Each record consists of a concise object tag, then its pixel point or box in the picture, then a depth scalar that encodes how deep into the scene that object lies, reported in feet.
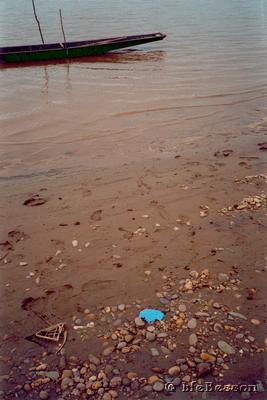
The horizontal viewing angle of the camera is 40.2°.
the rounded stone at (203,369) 10.11
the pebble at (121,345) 11.05
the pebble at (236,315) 11.79
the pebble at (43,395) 9.82
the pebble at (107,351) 10.87
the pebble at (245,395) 9.56
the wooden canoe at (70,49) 55.31
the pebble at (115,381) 10.02
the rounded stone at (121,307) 12.44
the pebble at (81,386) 9.93
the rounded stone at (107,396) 9.70
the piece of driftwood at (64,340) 11.20
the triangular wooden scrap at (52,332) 11.53
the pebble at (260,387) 9.68
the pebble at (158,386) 9.86
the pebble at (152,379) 10.05
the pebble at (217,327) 11.37
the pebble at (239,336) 11.10
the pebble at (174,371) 10.24
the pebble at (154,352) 10.79
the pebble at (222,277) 13.32
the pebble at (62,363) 10.62
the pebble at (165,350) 10.83
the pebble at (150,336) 11.23
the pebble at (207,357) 10.51
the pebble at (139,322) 11.71
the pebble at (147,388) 9.85
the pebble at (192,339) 11.03
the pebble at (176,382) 9.99
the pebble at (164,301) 12.53
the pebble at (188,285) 13.04
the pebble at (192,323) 11.57
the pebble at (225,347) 10.69
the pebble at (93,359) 10.66
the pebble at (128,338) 11.24
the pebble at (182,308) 12.18
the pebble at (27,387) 10.06
